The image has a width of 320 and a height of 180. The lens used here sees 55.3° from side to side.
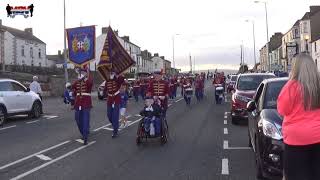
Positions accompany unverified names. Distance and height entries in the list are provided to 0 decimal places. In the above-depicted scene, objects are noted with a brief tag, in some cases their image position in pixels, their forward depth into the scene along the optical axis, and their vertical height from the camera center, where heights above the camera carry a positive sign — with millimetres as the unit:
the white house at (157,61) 83746 +6694
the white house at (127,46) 54147 +7985
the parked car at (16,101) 10888 -507
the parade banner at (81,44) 14200 +2038
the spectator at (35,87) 13364 +6
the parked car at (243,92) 9382 -263
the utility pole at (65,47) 22929 +3085
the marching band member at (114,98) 7830 -314
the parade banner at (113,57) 8821 +862
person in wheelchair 6933 -795
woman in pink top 2625 -329
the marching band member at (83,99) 7324 -306
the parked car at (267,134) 3871 -682
